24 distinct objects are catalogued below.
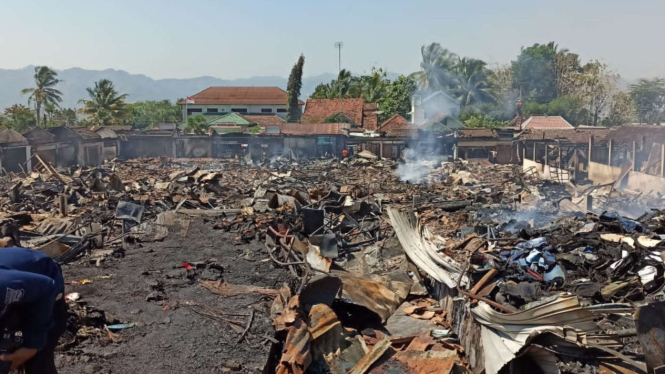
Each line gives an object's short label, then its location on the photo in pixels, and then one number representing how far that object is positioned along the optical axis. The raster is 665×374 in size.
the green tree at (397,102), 49.72
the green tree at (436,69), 55.16
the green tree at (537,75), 57.97
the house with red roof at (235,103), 59.06
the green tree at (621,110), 48.44
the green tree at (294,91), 53.50
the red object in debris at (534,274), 8.61
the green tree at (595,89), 50.47
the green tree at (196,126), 41.66
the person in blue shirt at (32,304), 3.28
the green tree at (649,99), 45.22
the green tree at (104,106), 46.94
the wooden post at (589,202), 16.69
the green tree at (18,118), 41.38
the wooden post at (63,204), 13.84
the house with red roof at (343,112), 46.78
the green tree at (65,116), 56.88
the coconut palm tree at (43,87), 50.31
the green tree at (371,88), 55.28
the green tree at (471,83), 52.19
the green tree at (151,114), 52.94
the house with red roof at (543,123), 45.41
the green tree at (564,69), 56.44
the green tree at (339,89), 57.09
